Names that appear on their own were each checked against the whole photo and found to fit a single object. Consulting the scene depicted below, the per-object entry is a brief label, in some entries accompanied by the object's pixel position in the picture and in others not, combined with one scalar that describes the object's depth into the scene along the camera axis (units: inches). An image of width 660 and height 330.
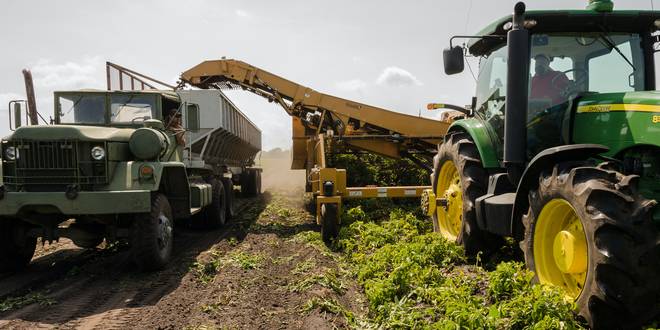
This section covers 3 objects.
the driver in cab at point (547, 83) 185.3
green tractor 119.6
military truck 224.1
